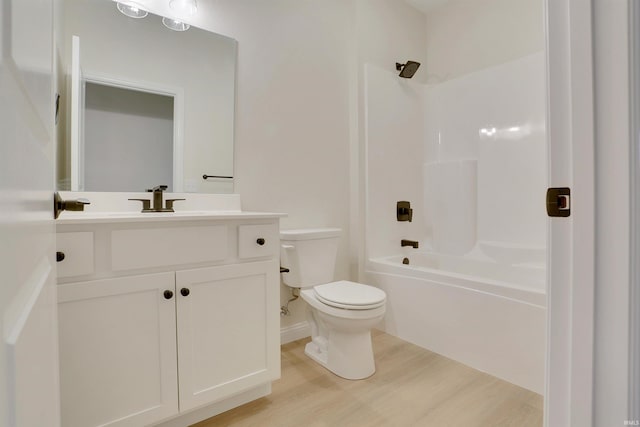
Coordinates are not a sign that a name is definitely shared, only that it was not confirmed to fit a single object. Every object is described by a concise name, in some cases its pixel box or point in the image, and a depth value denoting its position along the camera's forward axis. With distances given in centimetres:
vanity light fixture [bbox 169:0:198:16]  175
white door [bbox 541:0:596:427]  52
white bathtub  164
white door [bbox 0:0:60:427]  26
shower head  262
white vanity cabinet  106
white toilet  168
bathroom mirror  151
